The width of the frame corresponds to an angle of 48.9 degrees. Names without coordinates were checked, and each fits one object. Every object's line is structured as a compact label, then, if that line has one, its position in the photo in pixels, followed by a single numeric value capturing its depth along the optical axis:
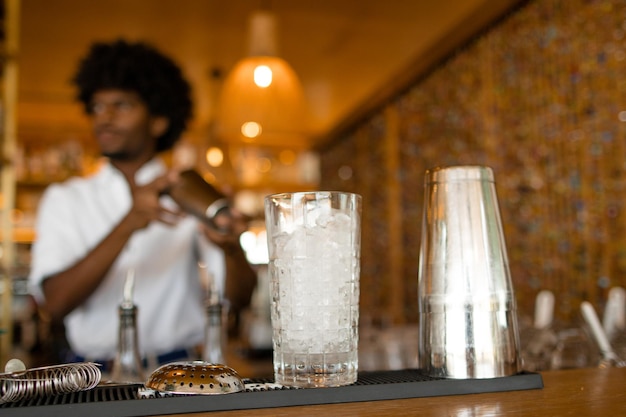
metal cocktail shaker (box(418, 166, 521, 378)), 0.74
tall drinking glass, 0.68
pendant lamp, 3.00
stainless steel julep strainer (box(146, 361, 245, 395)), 0.63
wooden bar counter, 0.59
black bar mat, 0.59
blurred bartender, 1.72
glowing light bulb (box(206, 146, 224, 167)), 4.79
